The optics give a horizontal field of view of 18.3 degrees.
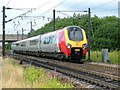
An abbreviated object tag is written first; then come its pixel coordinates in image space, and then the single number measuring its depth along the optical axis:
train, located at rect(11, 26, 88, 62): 30.03
